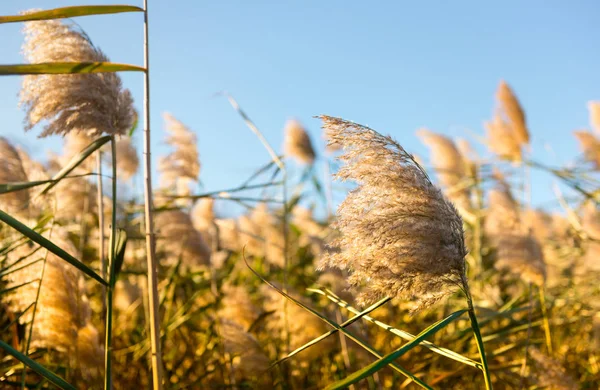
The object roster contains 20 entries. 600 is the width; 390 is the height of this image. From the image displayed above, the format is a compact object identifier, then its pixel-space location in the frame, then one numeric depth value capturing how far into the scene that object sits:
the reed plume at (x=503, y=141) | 4.56
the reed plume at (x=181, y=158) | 3.81
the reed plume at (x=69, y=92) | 1.96
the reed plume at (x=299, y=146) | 4.82
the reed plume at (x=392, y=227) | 1.33
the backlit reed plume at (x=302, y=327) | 3.04
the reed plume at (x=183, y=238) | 3.76
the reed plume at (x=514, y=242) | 3.24
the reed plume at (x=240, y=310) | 3.37
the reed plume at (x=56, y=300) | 2.25
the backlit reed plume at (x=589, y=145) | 4.80
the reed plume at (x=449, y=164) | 5.10
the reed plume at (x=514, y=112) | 4.52
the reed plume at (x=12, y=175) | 2.69
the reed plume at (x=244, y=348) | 2.86
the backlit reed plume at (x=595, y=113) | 5.53
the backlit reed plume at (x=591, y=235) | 4.18
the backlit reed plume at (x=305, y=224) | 5.62
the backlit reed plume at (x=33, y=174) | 2.96
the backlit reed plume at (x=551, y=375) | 2.28
